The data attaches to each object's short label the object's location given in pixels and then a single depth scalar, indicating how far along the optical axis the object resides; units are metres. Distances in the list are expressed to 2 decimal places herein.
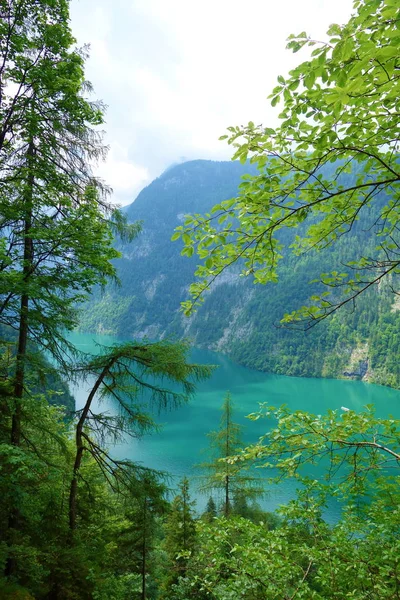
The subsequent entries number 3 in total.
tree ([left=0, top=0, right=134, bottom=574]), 4.25
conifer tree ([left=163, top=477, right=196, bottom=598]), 10.96
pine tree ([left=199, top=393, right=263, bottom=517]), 11.70
